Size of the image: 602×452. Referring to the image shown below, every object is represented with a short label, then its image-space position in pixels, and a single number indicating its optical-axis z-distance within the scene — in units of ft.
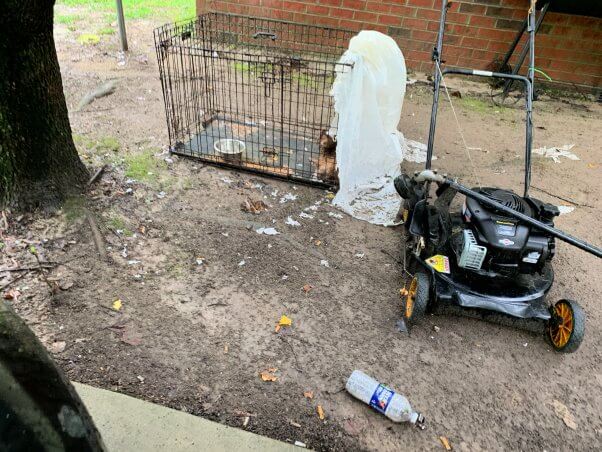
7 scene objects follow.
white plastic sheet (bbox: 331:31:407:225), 11.24
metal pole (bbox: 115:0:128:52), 19.62
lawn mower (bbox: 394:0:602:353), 8.06
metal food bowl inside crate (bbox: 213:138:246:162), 13.33
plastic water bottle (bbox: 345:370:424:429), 7.14
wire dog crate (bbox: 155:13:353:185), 13.30
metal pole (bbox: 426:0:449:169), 9.79
